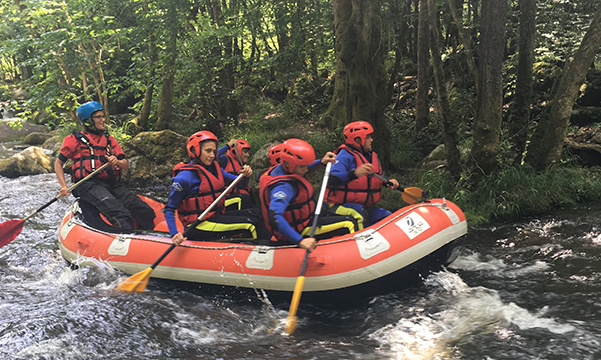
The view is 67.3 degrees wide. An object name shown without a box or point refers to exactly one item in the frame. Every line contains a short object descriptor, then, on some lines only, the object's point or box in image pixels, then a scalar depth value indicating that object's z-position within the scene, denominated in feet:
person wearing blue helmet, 16.71
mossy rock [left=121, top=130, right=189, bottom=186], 31.91
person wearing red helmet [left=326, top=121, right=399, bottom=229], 14.32
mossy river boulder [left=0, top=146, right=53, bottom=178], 35.32
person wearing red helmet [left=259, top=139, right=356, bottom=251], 11.85
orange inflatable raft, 12.04
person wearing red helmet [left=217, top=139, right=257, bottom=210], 17.46
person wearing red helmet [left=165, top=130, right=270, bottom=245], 14.06
